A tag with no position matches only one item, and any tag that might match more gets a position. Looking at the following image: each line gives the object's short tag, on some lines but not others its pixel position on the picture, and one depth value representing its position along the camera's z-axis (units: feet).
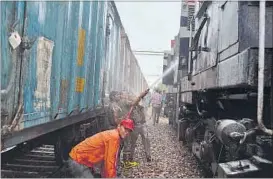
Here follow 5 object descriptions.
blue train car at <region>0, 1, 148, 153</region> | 10.50
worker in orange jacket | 15.15
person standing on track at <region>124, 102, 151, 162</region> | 26.25
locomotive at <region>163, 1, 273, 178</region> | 10.51
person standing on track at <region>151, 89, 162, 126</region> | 59.62
